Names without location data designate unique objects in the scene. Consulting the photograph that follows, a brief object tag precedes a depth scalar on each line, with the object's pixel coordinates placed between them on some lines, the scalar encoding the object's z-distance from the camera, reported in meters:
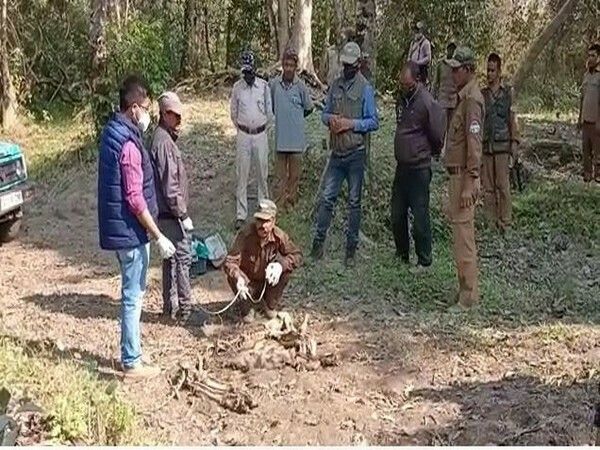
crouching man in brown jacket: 6.73
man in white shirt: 9.05
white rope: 6.96
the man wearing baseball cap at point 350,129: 7.91
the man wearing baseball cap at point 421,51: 12.04
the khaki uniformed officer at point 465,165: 6.97
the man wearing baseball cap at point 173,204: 6.69
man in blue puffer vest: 5.57
